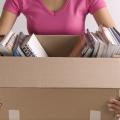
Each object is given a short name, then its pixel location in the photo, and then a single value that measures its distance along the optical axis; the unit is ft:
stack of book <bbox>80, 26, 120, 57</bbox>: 5.97
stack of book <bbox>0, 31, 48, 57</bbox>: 6.12
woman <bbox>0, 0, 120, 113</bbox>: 8.49
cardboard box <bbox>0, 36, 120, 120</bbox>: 5.88
